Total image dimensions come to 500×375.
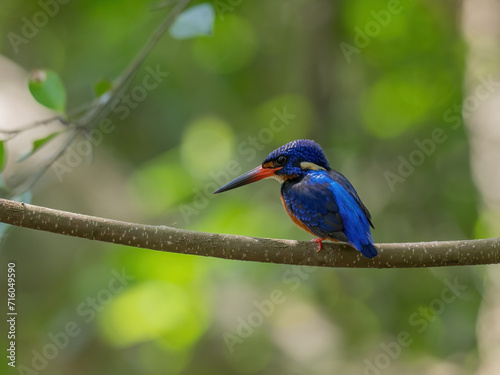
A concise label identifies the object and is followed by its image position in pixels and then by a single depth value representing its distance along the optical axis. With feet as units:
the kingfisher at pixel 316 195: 13.96
